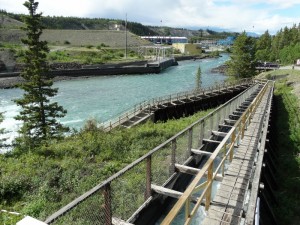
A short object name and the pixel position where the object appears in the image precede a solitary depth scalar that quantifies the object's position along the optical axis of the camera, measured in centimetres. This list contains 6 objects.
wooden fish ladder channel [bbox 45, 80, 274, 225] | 492
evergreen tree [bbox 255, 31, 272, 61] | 9467
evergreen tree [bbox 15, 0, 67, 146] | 1916
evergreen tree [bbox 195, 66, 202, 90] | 3680
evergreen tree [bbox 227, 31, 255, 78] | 4118
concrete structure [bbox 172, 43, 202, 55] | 11738
